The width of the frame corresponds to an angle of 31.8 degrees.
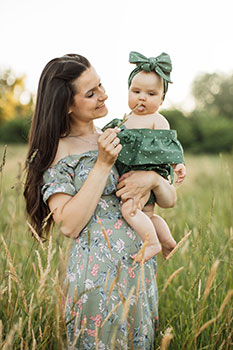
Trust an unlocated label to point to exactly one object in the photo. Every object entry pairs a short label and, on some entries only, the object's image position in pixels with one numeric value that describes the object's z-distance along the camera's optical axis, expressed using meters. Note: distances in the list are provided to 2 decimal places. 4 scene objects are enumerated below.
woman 2.02
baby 2.21
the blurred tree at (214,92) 42.59
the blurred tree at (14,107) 25.88
